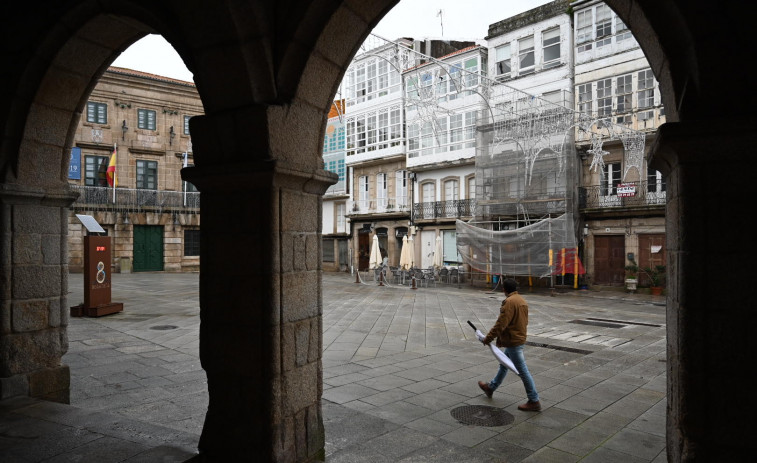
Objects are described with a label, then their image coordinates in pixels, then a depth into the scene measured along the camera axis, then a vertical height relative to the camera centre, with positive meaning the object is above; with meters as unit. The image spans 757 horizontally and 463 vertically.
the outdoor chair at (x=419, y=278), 19.75 -1.63
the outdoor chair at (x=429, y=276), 19.84 -1.55
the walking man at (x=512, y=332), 4.86 -0.96
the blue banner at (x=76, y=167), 23.48 +3.62
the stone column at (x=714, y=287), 2.28 -0.25
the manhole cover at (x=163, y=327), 8.84 -1.61
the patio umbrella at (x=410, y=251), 20.19 -0.53
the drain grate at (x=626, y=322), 10.45 -1.90
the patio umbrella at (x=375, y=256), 20.97 -0.78
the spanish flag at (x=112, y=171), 24.05 +3.50
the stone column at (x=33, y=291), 4.34 -0.47
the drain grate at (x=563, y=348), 7.46 -1.78
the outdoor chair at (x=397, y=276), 20.97 -1.67
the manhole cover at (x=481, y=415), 4.36 -1.67
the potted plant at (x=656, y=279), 16.94 -1.50
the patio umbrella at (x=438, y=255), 20.17 -0.71
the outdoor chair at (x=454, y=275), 20.73 -1.63
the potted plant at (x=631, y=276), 17.64 -1.47
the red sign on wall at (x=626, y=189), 18.30 +1.79
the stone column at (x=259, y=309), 2.98 -0.45
